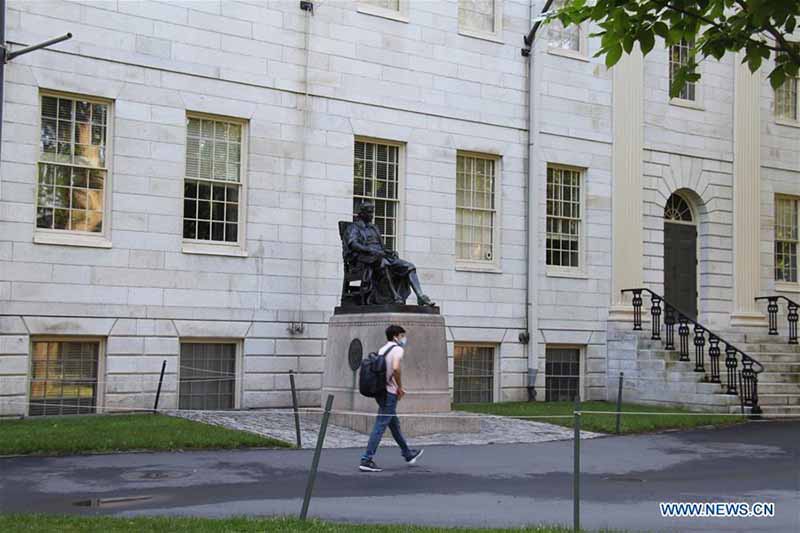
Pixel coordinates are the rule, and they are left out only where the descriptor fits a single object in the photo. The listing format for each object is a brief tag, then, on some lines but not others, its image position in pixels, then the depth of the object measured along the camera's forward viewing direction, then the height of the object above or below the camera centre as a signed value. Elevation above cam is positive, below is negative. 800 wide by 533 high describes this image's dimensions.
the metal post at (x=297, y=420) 16.23 -1.70
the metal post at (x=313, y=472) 10.18 -1.55
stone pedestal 18.06 -1.05
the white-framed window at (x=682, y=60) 28.69 +6.49
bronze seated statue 18.75 +0.56
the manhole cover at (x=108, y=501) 11.32 -2.09
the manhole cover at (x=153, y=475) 13.15 -2.10
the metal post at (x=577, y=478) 9.84 -1.52
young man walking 14.49 -1.12
